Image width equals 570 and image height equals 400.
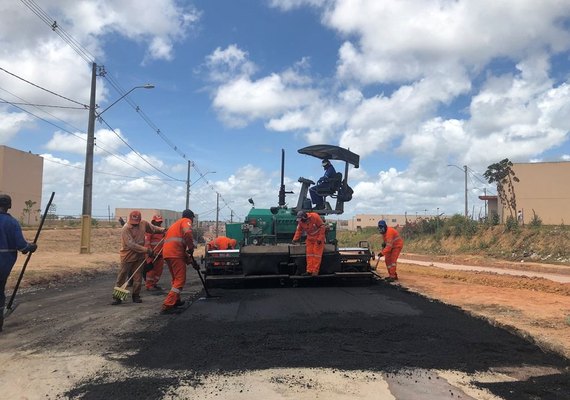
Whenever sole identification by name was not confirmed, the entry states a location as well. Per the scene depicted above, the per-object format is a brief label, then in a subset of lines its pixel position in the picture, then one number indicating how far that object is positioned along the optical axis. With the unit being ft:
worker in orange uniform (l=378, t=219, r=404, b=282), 43.47
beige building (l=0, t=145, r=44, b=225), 203.62
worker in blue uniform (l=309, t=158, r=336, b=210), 38.06
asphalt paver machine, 35.29
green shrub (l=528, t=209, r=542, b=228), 100.26
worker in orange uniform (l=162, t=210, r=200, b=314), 27.53
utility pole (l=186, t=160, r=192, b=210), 161.55
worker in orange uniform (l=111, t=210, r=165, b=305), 30.96
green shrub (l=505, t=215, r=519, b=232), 101.44
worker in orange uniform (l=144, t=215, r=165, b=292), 37.00
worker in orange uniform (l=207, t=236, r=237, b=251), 41.14
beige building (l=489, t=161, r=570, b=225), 143.02
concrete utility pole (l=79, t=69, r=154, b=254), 78.74
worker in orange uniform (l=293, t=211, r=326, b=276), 34.78
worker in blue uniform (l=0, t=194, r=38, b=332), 22.93
